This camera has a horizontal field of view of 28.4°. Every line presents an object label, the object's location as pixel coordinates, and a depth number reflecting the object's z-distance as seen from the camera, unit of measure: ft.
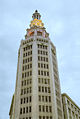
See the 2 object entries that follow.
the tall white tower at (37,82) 176.69
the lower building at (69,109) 211.82
